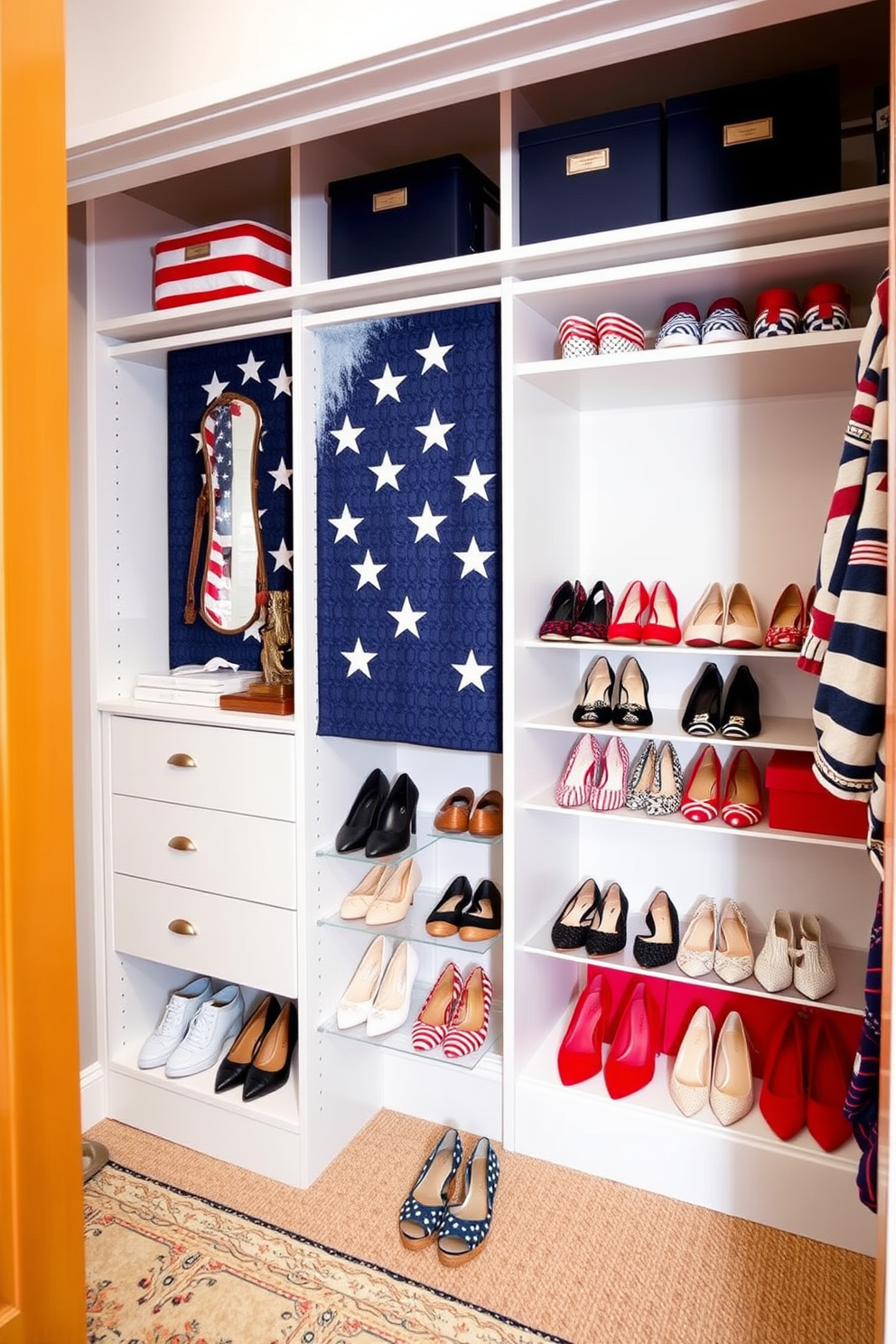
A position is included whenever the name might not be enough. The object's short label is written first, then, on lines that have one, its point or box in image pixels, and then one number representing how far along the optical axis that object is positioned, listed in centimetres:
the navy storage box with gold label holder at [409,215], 187
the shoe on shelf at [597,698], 205
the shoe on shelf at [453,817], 219
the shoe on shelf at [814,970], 182
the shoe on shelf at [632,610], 205
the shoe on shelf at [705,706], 194
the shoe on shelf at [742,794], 190
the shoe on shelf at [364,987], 213
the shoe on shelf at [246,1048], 220
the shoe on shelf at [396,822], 215
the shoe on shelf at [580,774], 206
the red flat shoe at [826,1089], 180
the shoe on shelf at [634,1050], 200
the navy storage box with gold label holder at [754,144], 158
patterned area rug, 163
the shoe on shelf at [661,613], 206
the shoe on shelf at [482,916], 207
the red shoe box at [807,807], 179
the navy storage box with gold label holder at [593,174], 171
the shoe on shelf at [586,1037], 205
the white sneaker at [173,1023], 230
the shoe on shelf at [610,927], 204
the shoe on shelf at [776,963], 186
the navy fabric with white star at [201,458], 218
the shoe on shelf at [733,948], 191
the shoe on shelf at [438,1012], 208
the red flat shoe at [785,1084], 184
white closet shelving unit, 181
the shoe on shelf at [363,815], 216
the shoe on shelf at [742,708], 190
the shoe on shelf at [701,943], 196
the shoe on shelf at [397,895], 215
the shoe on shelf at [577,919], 206
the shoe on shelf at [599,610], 212
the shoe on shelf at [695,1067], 194
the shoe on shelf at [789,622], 184
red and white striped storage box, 207
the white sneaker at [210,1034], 226
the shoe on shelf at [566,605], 209
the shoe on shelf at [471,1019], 205
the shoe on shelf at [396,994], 212
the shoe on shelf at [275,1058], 215
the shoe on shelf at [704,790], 196
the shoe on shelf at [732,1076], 189
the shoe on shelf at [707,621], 195
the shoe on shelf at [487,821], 212
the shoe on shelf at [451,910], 210
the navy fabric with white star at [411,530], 195
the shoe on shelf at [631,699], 205
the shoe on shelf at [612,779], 206
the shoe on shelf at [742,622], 192
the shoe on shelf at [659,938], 198
